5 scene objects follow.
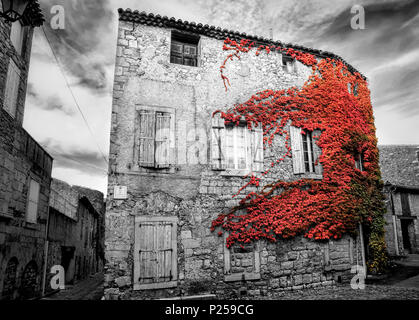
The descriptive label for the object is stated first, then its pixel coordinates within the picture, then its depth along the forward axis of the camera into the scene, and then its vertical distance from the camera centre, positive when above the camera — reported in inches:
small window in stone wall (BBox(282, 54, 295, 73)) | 375.6 +211.6
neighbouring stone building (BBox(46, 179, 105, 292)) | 482.3 -14.7
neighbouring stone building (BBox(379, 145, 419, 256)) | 563.2 +5.5
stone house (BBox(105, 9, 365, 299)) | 272.2 +52.0
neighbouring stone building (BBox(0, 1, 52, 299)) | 306.0 +56.7
